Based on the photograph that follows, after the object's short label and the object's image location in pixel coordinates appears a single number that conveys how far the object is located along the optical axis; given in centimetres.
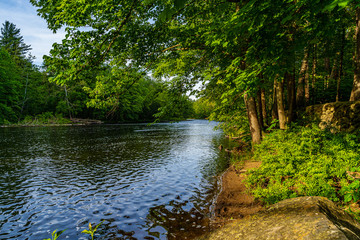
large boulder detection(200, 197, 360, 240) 262
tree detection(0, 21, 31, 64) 7244
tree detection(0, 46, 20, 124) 4668
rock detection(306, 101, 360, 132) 823
